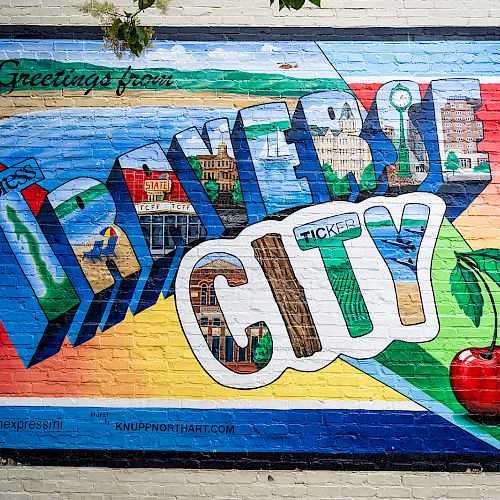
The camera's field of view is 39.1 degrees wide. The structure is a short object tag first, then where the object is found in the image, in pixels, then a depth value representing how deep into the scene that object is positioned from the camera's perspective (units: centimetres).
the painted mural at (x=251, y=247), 509
